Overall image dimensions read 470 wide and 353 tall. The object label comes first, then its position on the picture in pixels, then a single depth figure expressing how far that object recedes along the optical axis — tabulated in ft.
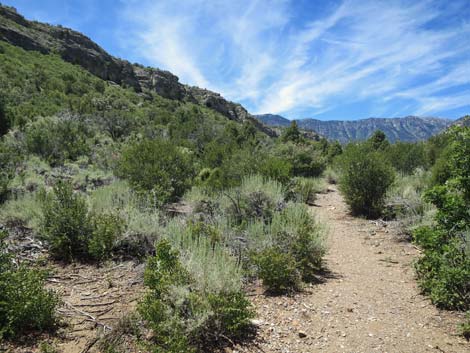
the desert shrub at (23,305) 10.99
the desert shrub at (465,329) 12.26
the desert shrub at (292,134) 87.93
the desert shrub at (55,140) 43.52
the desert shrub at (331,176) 66.59
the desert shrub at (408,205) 26.08
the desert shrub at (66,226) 17.90
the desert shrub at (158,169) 29.60
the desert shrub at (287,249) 16.35
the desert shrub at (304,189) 37.60
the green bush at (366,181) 33.73
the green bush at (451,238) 14.26
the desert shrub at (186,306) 10.76
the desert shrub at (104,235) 17.53
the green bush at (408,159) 60.29
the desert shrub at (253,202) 25.86
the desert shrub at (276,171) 36.19
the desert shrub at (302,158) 63.81
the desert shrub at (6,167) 26.11
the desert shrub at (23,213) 20.57
